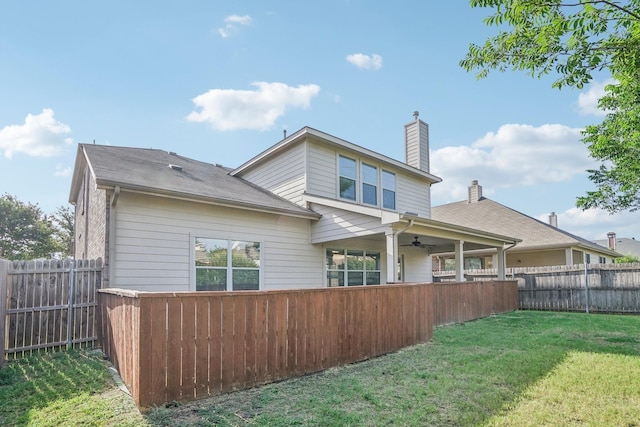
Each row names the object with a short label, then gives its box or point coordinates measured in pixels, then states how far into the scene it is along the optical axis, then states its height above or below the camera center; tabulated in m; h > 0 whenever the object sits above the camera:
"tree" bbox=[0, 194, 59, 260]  26.70 +1.95
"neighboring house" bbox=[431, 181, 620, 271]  17.50 +0.75
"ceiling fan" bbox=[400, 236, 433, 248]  11.85 +0.41
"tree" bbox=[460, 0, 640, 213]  4.11 +2.58
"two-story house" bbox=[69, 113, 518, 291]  7.46 +0.88
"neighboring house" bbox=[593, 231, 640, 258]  48.53 +1.00
